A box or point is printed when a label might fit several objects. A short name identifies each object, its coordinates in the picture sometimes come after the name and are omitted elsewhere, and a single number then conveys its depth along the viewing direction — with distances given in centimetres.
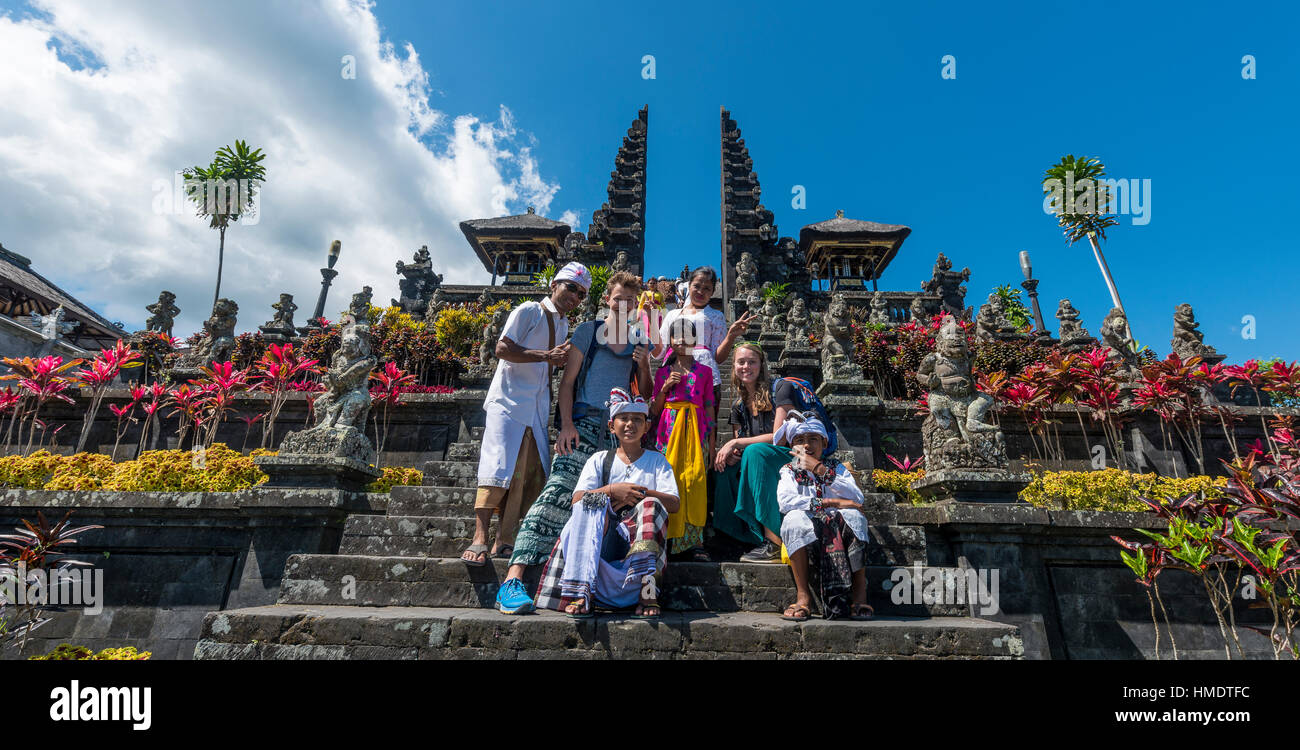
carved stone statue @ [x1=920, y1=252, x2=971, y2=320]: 2241
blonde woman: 358
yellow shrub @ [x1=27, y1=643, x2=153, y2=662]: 350
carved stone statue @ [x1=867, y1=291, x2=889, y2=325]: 1724
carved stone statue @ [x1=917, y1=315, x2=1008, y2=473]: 426
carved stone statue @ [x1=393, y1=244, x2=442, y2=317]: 2186
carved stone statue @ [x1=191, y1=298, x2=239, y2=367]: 829
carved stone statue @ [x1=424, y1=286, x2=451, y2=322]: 1609
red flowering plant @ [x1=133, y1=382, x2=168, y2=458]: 695
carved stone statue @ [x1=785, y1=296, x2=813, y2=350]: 763
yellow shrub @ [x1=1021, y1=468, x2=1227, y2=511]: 499
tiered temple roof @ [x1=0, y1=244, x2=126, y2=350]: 1933
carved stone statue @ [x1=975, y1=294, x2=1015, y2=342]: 1174
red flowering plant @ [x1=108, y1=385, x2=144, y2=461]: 693
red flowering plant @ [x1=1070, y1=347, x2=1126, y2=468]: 656
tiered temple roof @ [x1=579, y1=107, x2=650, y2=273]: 2369
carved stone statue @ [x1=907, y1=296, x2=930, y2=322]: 1403
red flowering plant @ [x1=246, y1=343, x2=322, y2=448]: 665
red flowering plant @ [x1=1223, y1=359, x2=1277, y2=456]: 719
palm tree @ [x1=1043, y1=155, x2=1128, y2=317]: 2277
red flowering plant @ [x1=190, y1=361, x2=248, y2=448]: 652
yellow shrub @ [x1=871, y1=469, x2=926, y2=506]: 545
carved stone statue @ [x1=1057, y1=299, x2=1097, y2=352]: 1204
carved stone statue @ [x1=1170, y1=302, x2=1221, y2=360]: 844
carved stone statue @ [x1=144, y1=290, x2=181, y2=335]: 989
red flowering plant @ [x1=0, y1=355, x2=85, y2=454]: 652
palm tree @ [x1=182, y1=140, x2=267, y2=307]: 2209
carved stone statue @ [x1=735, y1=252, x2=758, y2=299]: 1505
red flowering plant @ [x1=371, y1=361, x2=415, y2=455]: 674
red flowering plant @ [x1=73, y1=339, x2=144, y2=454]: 667
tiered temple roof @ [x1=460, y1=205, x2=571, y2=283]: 2973
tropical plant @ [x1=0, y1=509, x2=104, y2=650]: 346
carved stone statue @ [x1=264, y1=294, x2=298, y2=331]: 1251
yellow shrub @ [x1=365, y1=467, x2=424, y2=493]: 540
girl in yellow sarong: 361
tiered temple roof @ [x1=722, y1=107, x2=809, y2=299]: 2297
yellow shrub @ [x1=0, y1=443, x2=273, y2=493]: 492
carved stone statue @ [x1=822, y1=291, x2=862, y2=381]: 661
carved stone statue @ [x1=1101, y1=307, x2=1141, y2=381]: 778
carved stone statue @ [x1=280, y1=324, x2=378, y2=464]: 440
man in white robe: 338
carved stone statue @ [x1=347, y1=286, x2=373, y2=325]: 1271
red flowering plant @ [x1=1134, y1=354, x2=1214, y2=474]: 643
